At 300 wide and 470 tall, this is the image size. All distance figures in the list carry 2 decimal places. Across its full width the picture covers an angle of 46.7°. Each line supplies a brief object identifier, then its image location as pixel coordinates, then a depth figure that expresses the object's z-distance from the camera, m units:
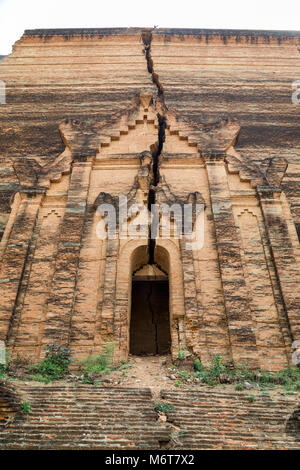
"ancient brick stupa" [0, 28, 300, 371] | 8.70
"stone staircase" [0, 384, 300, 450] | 5.11
